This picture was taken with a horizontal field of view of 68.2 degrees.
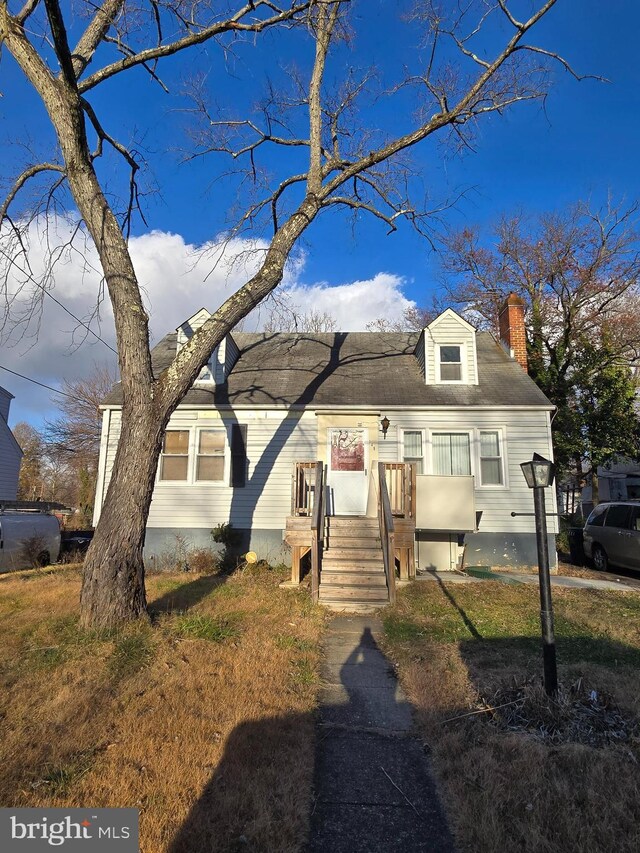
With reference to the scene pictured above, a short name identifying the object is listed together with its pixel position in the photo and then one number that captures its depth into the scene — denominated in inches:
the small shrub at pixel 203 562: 428.5
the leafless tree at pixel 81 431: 1202.0
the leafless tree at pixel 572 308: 722.2
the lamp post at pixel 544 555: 154.5
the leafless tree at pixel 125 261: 215.2
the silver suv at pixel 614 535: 426.6
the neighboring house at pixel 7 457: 863.1
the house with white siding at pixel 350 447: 458.9
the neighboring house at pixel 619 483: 1102.4
